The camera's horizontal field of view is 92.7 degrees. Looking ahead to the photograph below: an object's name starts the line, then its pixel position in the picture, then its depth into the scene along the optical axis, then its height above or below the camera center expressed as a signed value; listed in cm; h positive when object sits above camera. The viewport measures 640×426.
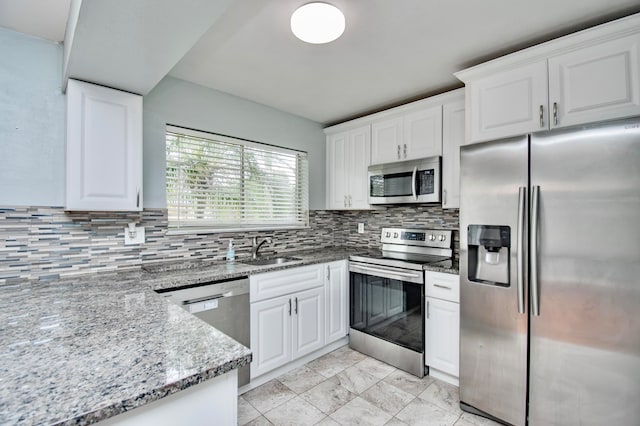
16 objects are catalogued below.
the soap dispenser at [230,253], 266 -35
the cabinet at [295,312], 229 -83
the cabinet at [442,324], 226 -85
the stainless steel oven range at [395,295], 245 -71
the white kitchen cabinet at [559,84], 160 +77
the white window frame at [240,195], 244 +14
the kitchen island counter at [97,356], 67 -41
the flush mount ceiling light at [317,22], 157 +101
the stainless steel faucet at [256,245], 278 -29
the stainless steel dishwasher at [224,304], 191 -61
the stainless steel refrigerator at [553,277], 146 -35
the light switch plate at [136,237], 217 -17
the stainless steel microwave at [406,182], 264 +29
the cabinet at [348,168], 322 +50
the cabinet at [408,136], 268 +73
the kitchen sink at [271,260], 262 -43
